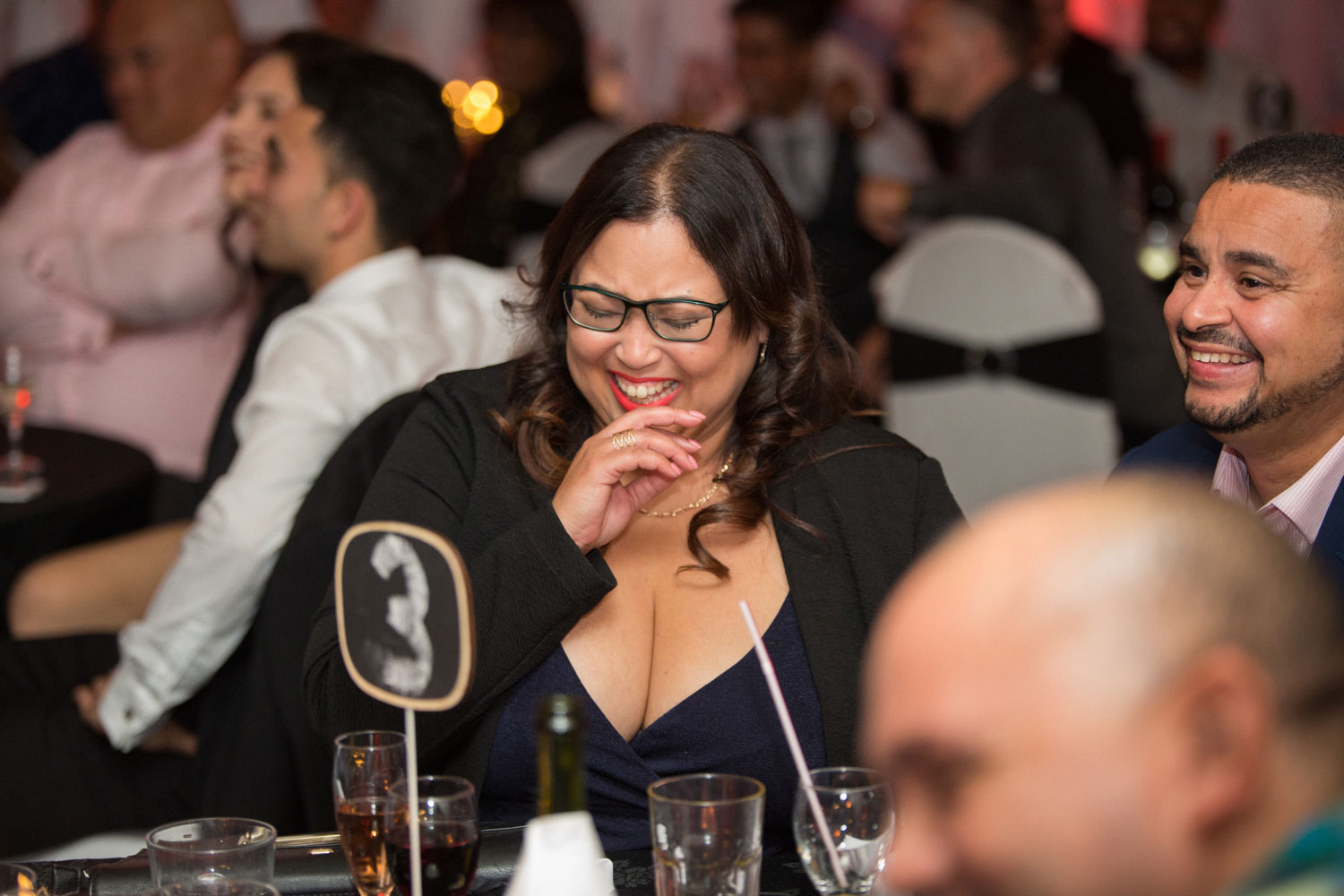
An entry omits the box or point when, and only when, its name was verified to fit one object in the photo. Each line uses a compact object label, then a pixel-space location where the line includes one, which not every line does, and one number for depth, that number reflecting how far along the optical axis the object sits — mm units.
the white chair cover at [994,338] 4518
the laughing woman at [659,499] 2357
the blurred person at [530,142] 6106
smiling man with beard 2321
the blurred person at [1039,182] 4710
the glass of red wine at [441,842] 1987
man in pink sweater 4396
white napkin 1841
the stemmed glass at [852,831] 2017
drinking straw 1985
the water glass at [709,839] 1956
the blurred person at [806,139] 6265
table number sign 1935
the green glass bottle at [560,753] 1816
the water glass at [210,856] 1991
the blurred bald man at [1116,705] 1593
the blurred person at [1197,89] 6695
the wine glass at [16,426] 3517
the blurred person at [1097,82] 6390
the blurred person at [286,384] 2740
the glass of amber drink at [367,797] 2039
